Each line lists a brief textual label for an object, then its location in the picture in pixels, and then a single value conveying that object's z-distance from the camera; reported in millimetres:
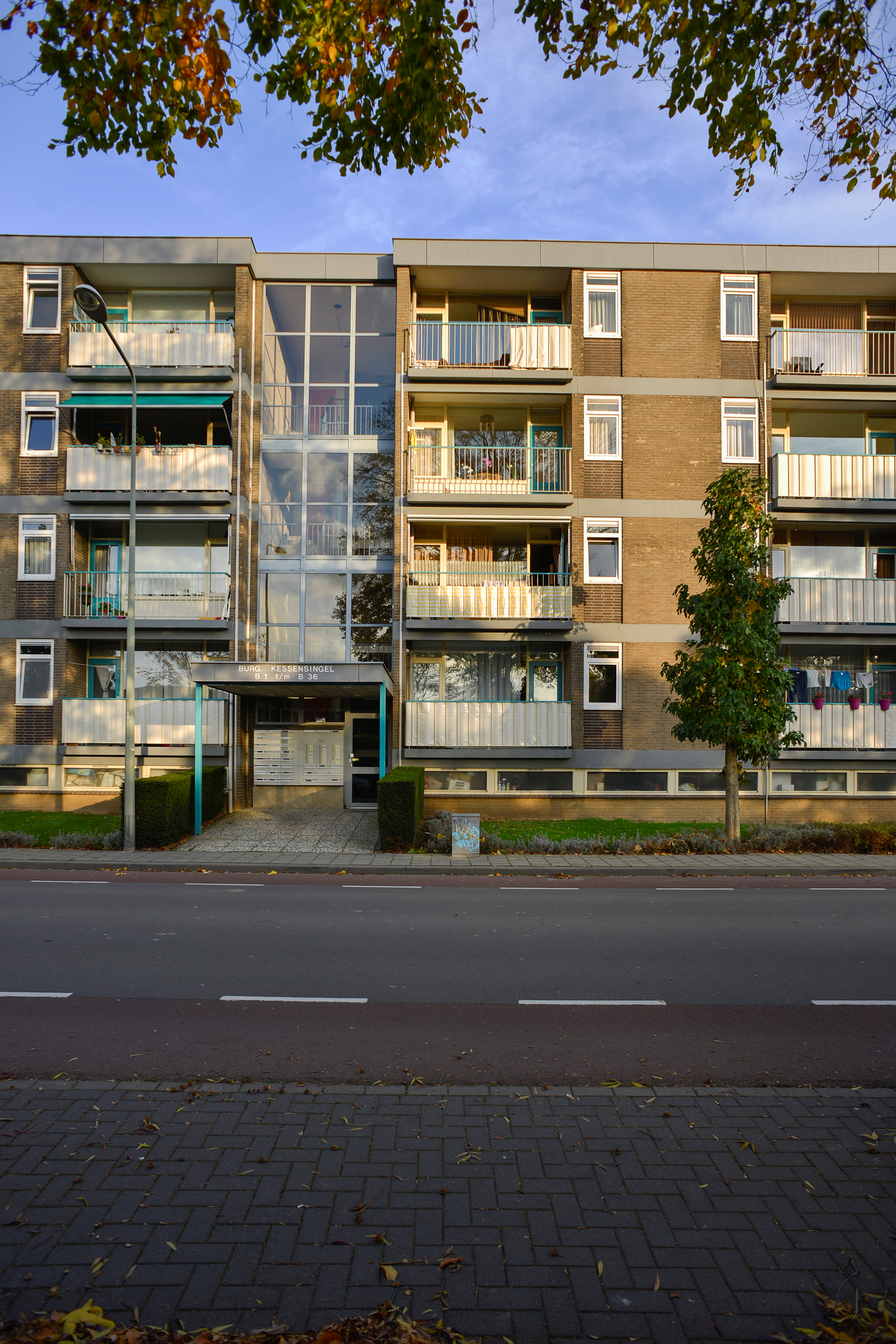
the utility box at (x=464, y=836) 13133
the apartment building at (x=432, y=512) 18625
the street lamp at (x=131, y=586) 12156
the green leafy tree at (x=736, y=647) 13672
